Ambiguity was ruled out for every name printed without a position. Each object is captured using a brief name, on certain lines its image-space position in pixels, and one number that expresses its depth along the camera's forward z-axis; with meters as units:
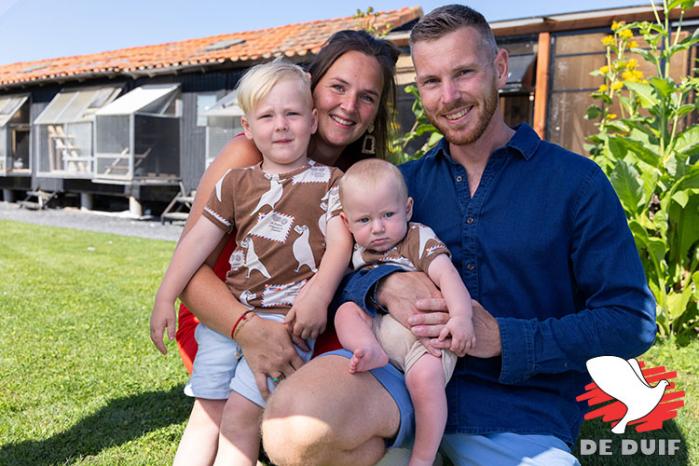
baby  1.87
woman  2.15
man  1.84
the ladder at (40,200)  18.26
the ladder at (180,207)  14.30
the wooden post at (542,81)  10.84
